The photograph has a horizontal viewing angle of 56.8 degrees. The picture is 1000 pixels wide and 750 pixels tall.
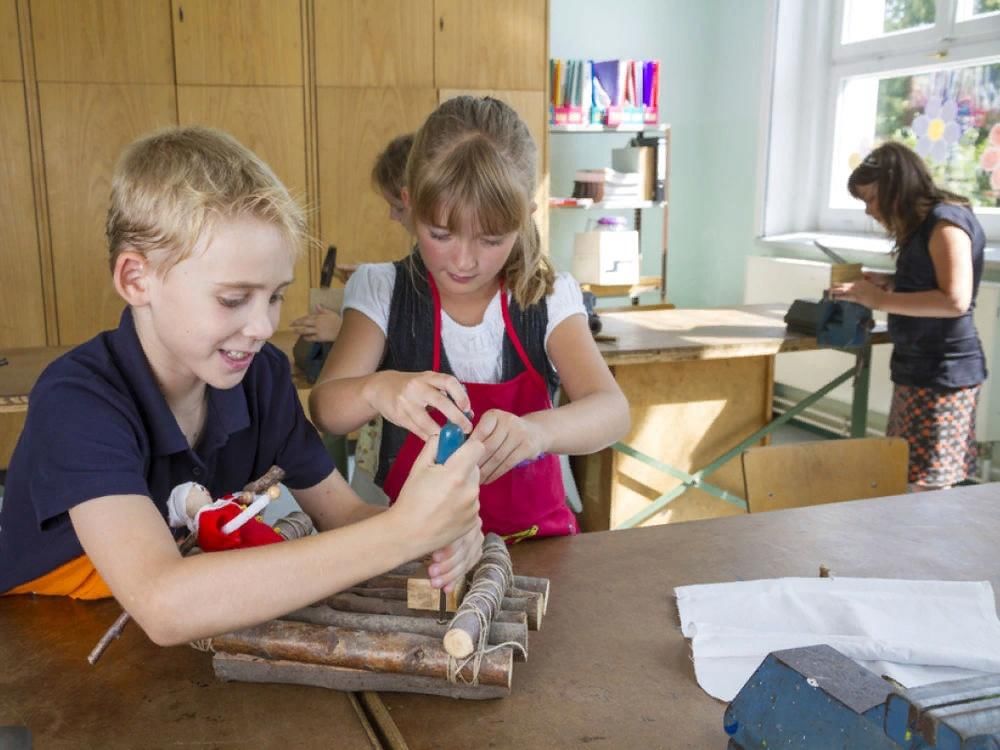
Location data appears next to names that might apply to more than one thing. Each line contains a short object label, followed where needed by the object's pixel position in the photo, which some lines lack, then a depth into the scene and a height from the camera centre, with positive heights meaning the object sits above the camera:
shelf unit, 5.14 -0.19
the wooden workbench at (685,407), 3.37 -0.87
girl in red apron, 1.55 -0.29
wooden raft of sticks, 1.01 -0.52
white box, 5.17 -0.47
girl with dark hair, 3.05 -0.45
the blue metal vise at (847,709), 0.65 -0.42
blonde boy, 0.98 -0.32
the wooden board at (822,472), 2.01 -0.65
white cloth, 1.11 -0.57
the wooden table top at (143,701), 0.96 -0.58
